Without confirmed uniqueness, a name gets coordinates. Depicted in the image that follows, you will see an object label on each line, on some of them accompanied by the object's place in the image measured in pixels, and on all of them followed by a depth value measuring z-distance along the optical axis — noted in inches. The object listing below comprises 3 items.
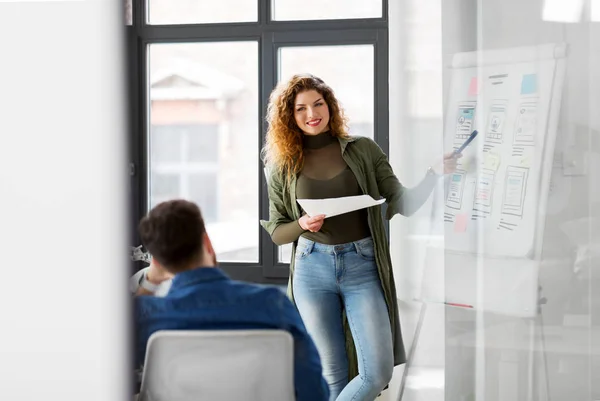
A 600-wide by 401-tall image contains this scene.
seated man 183.9
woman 211.3
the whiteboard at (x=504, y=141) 194.4
